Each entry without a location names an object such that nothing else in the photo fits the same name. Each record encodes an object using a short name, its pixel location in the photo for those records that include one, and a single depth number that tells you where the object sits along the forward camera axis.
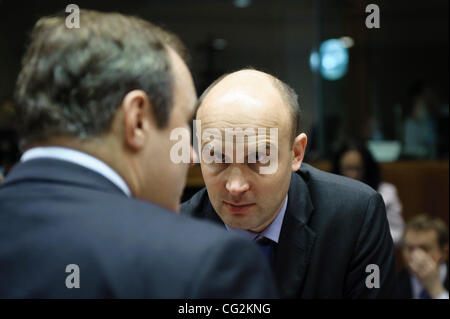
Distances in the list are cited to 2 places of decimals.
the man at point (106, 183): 0.73
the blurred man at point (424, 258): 2.76
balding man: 1.40
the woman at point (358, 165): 3.51
